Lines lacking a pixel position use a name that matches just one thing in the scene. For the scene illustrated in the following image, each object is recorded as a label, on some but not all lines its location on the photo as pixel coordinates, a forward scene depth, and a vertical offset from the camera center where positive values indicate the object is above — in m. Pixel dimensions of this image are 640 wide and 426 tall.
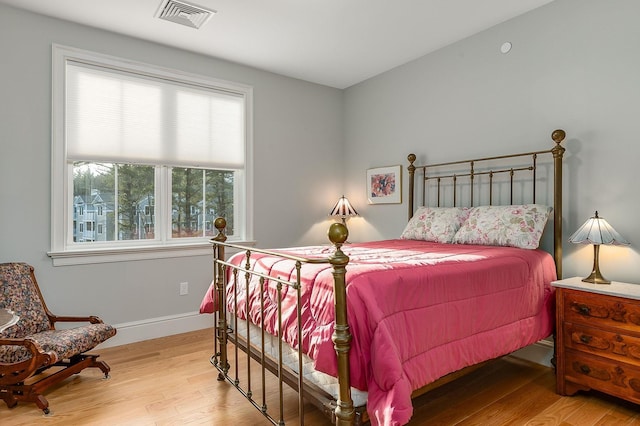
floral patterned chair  2.13 -0.82
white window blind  3.06 +0.82
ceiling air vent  2.73 +1.52
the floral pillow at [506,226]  2.56 -0.10
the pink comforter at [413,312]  1.49 -0.48
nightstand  2.01 -0.72
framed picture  3.99 +0.30
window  3.02 +0.47
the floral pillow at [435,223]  3.07 -0.10
